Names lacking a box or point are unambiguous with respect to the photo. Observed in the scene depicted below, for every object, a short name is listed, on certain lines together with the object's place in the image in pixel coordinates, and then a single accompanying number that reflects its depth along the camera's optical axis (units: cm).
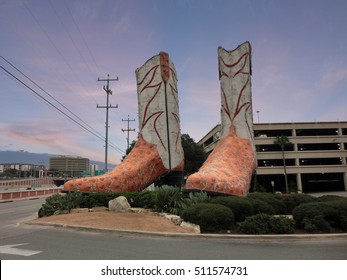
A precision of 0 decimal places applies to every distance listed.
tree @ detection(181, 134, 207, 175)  4219
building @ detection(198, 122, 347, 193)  5478
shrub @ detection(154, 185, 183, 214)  1221
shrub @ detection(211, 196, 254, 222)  1005
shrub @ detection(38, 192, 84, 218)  1353
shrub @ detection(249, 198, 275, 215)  1073
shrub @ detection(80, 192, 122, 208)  1367
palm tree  5322
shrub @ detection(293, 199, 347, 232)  890
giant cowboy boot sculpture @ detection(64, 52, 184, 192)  1523
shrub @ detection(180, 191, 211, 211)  1121
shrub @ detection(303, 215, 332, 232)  874
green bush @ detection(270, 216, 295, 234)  872
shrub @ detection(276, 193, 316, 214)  1277
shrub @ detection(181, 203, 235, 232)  916
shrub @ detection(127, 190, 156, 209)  1311
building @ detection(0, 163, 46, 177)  14408
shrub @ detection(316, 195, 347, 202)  1219
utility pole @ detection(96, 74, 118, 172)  3782
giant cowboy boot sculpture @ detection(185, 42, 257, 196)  1386
